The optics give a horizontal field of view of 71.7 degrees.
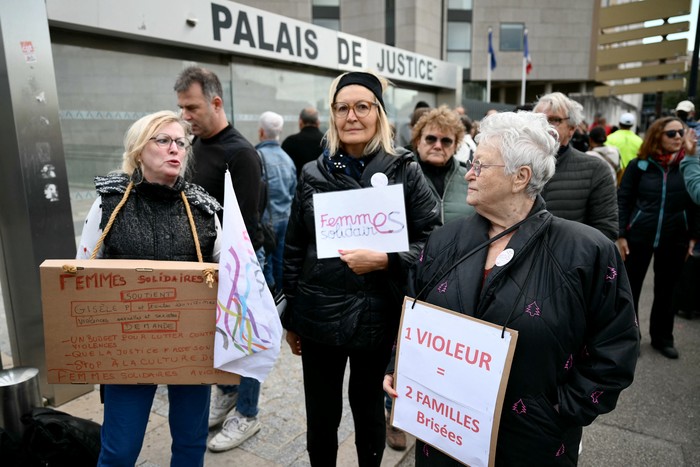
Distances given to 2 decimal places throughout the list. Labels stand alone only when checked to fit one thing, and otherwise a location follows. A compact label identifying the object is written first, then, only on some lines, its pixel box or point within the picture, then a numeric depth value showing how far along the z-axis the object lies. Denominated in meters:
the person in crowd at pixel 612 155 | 6.20
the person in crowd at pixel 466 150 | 4.16
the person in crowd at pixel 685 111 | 6.67
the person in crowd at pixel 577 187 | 3.03
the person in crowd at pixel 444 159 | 3.10
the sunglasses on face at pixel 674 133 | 3.95
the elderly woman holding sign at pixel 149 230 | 2.00
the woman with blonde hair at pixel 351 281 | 2.12
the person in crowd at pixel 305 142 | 5.88
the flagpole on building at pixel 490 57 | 20.89
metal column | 3.05
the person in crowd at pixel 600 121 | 11.21
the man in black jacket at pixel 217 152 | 2.74
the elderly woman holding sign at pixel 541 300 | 1.47
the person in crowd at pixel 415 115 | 4.72
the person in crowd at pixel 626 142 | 7.41
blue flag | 21.03
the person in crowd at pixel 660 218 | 4.04
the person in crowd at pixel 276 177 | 4.89
